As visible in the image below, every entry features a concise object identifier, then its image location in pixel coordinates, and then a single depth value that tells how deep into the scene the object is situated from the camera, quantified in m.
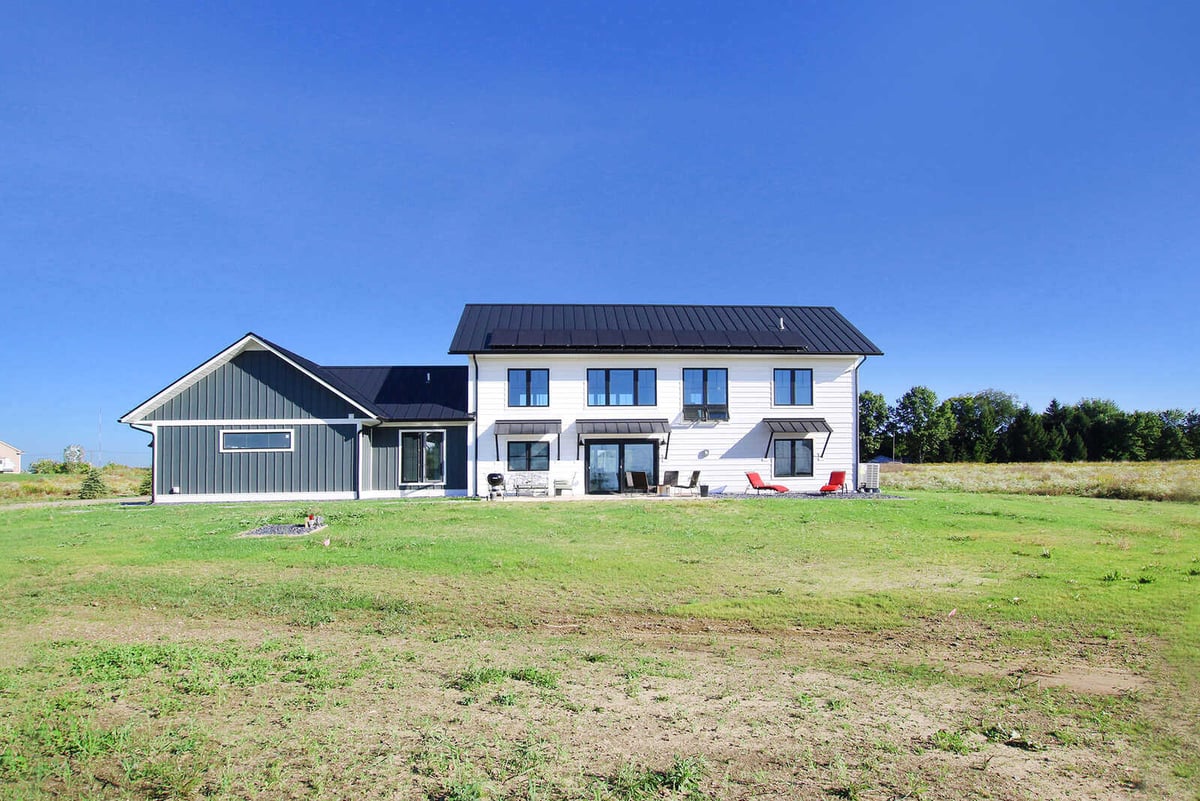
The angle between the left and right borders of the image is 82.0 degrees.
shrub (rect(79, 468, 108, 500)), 29.45
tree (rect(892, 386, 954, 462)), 76.75
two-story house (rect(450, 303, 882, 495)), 25.75
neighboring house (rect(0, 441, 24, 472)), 79.03
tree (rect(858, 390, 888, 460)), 81.50
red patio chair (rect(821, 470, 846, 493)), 25.39
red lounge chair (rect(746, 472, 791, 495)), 24.69
